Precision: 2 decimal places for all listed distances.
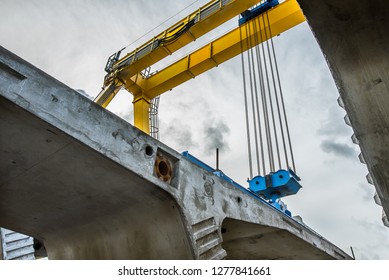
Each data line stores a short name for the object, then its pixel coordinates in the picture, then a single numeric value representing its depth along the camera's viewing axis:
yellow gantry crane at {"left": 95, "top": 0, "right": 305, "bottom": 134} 7.82
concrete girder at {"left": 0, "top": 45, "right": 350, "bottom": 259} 2.22
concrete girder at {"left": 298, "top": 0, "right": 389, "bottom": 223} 2.12
